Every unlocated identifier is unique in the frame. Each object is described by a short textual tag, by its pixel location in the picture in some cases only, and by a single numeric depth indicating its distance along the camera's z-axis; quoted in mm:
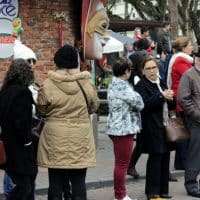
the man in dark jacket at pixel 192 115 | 12410
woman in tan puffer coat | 9886
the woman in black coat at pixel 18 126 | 9543
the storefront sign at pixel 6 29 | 15785
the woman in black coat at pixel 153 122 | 11649
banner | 17168
